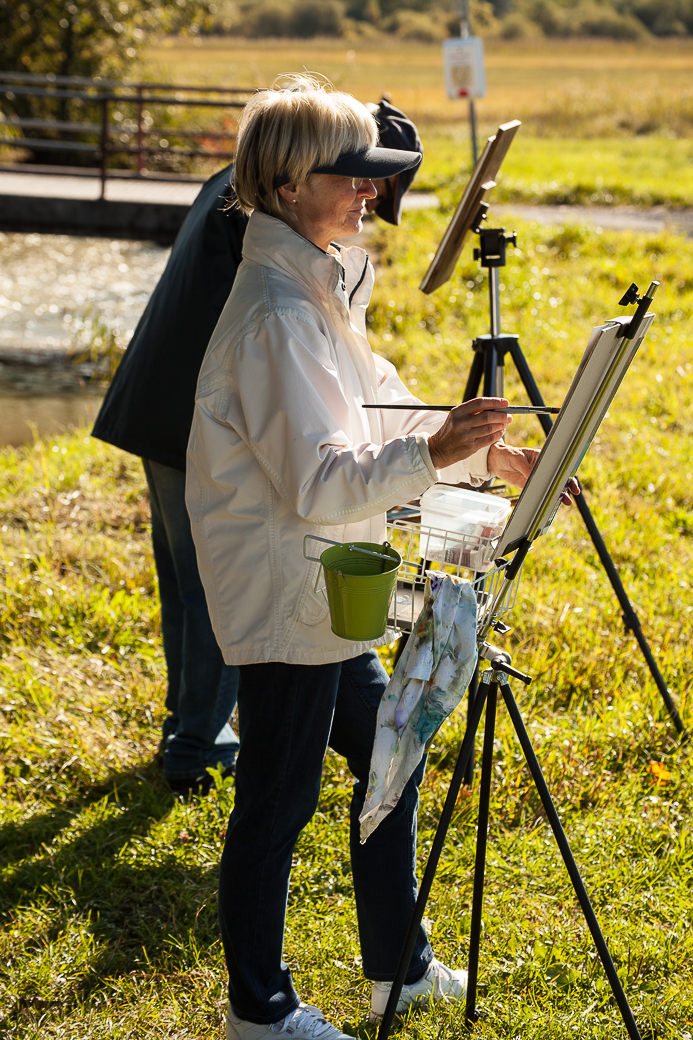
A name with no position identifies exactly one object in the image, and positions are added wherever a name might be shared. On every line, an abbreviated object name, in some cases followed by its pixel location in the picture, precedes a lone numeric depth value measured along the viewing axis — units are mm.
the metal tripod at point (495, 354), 5142
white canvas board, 4087
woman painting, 4234
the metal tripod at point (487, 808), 4361
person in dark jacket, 4963
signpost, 14044
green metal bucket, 4185
